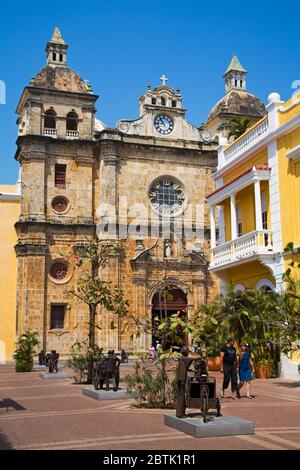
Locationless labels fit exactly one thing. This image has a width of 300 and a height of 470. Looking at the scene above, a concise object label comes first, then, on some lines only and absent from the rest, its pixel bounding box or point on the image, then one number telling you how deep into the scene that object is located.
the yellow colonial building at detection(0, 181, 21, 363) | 33.66
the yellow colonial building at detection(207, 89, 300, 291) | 20.72
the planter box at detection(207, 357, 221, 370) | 25.12
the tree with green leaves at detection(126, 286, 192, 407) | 12.33
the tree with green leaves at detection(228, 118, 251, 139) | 28.36
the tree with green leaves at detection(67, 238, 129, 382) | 19.77
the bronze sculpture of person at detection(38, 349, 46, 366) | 30.51
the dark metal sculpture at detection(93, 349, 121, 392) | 15.84
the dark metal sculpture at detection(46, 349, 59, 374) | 24.17
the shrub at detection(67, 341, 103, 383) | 19.55
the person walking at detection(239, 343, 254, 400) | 15.51
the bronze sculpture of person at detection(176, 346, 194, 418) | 10.52
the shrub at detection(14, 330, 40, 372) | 26.83
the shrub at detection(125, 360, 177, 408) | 13.29
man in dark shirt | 15.27
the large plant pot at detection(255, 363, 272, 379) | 21.03
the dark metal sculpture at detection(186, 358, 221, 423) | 10.18
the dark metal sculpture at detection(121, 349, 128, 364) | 31.89
